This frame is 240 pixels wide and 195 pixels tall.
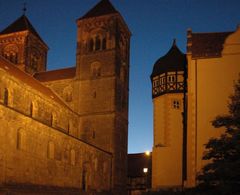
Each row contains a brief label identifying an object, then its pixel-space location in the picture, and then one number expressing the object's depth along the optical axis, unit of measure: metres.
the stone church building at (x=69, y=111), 35.75
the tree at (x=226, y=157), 18.02
